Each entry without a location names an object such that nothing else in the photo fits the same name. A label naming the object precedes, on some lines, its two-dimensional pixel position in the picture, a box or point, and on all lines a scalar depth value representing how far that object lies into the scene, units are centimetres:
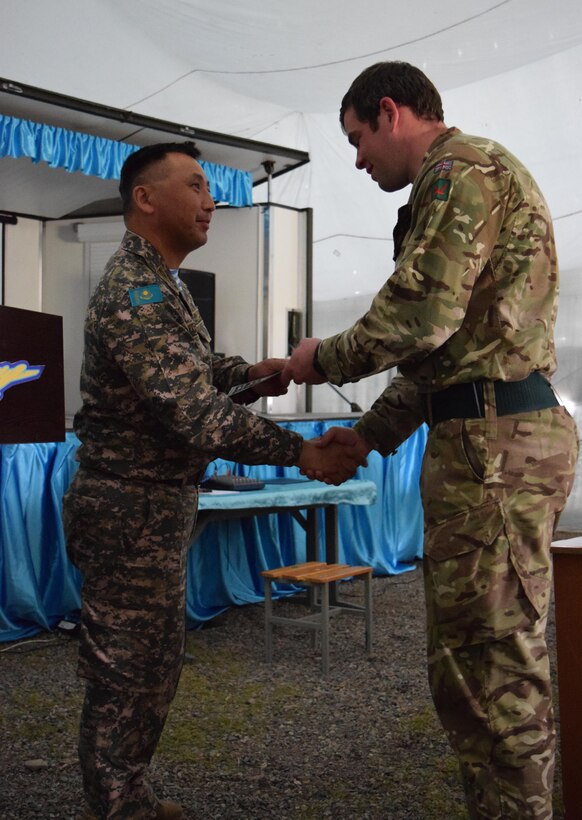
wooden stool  401
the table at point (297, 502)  427
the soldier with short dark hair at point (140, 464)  205
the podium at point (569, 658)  224
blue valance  545
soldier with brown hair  168
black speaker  668
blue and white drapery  431
